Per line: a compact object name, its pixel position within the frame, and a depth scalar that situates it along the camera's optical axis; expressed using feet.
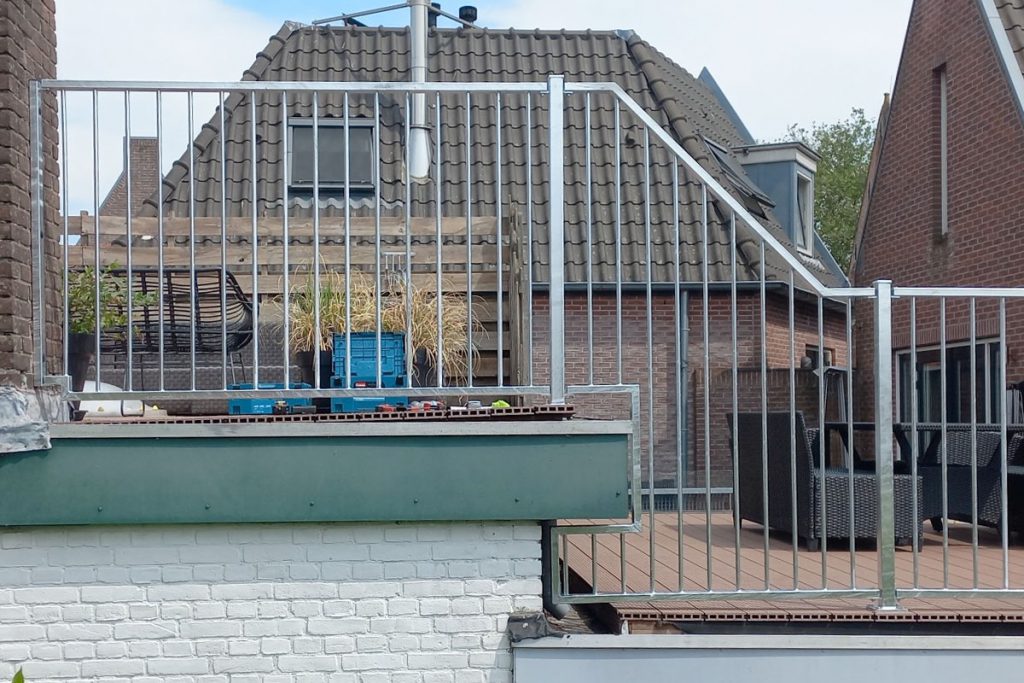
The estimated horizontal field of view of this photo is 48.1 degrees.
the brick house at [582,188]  44.78
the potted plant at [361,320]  17.48
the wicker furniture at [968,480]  21.20
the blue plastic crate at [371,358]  15.70
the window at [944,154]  43.37
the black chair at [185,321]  17.75
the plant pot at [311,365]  17.20
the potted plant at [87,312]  15.52
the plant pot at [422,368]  17.81
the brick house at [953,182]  38.22
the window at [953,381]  39.35
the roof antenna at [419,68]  40.71
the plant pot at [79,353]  15.40
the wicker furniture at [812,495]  19.47
